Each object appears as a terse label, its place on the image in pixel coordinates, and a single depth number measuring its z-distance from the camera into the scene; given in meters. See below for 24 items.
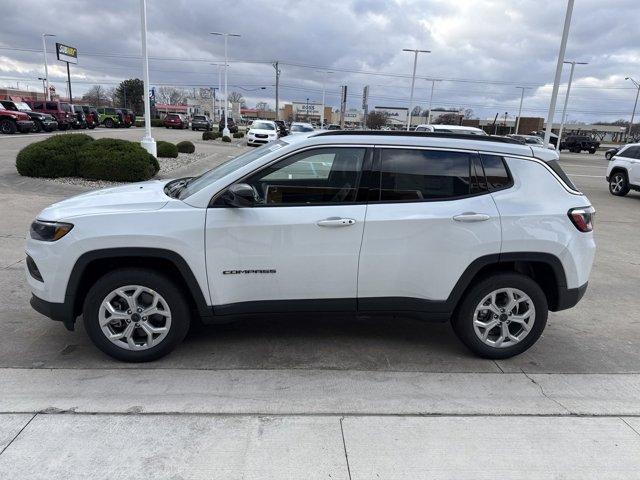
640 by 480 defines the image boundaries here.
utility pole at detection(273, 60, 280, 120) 65.06
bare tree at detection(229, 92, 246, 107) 111.19
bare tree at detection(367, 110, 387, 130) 84.54
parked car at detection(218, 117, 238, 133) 49.44
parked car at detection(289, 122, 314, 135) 31.79
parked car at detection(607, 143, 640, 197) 15.10
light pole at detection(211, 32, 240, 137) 38.82
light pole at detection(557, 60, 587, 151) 43.31
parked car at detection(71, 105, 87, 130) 35.52
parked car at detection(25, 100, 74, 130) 33.72
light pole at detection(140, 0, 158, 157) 14.40
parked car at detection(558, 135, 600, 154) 48.75
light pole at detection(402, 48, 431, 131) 47.31
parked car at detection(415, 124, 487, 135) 15.98
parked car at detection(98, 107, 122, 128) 44.66
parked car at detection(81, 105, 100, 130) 39.12
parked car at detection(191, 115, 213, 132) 51.56
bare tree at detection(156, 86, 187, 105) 121.61
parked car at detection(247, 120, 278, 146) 31.00
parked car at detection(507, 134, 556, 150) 30.78
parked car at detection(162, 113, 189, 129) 52.68
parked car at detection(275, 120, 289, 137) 41.14
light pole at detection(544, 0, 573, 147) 18.55
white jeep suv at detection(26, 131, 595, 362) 3.57
